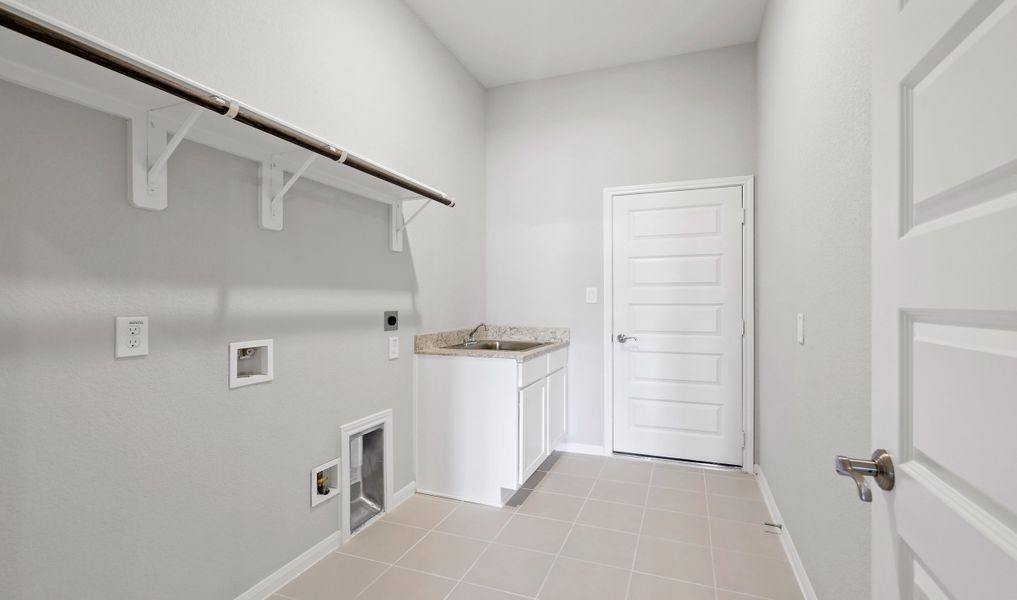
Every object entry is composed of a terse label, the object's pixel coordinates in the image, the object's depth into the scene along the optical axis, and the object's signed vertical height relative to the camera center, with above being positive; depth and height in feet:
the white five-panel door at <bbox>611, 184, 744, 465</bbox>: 10.38 -0.55
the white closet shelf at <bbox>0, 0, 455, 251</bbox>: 3.37 +1.81
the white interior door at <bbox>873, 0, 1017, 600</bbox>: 1.64 +0.01
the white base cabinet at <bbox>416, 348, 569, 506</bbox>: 8.61 -2.46
